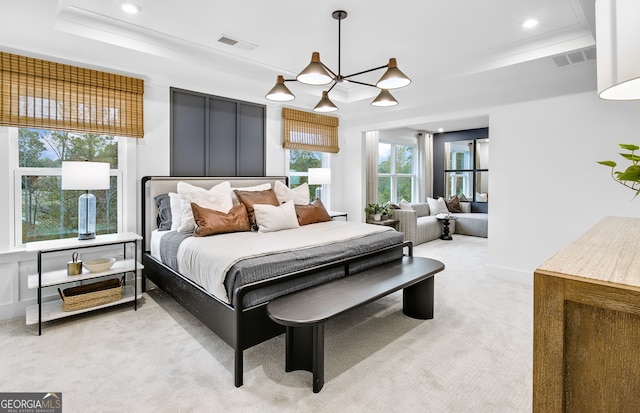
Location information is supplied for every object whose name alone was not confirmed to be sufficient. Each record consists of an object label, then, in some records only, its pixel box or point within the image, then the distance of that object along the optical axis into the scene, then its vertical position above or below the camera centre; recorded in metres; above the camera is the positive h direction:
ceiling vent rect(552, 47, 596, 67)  3.07 +1.37
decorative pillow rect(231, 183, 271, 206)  4.04 +0.17
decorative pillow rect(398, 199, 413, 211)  6.77 -0.08
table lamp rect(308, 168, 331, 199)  5.18 +0.40
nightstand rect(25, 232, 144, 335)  2.80 -0.66
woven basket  2.96 -0.85
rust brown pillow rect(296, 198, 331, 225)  4.00 -0.14
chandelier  2.48 +0.95
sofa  6.34 -0.36
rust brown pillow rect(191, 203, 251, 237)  3.17 -0.19
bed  2.19 -0.49
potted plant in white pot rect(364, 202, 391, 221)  6.05 -0.16
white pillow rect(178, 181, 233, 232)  3.38 +0.02
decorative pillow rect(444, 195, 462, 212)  7.92 -0.07
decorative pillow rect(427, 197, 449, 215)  7.59 -0.11
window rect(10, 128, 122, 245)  3.16 +0.17
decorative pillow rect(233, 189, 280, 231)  3.75 +0.03
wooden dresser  0.71 -0.30
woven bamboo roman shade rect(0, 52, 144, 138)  2.97 +1.00
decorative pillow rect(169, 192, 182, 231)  3.51 -0.10
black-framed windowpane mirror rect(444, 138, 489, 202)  7.97 +0.80
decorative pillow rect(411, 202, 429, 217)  7.25 -0.15
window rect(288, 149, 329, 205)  5.45 +0.63
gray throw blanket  2.23 -0.46
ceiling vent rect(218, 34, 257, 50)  3.20 +1.56
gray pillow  3.66 -0.11
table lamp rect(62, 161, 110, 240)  2.95 +0.16
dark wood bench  2.00 -0.66
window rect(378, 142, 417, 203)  7.65 +0.71
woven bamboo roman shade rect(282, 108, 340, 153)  5.16 +1.15
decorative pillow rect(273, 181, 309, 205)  4.44 +0.10
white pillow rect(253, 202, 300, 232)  3.55 -0.17
